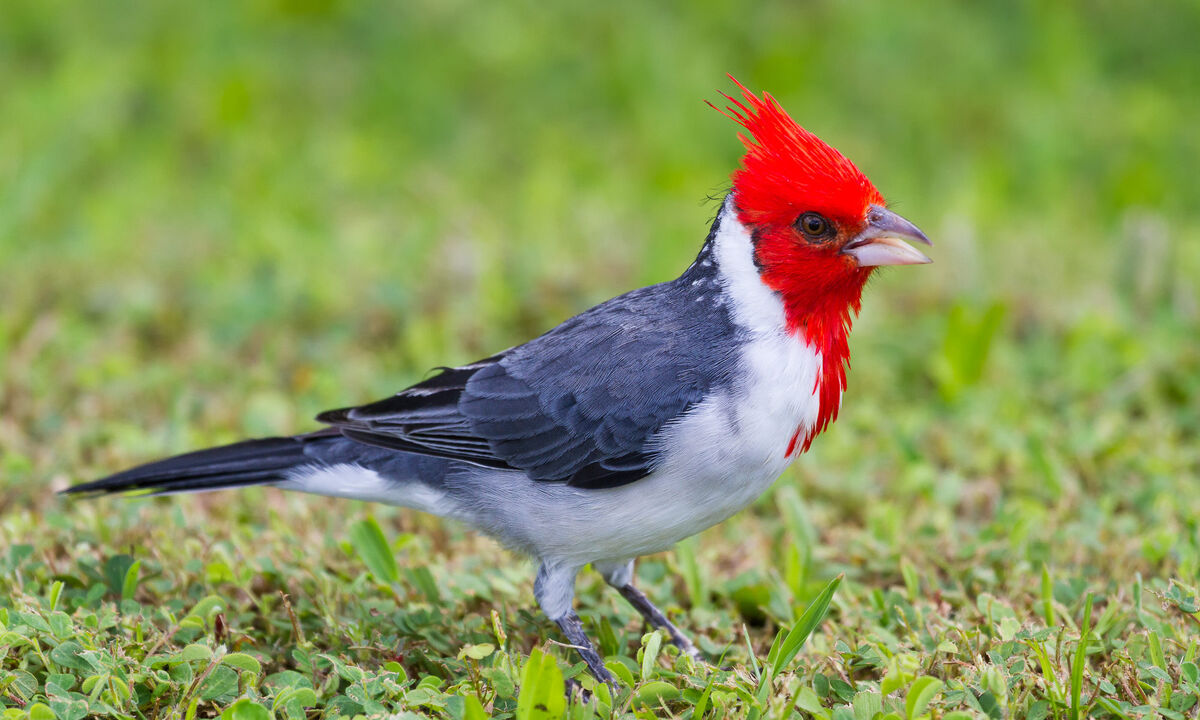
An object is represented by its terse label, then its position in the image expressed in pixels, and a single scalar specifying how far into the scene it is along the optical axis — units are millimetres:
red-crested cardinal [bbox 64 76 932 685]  6668
